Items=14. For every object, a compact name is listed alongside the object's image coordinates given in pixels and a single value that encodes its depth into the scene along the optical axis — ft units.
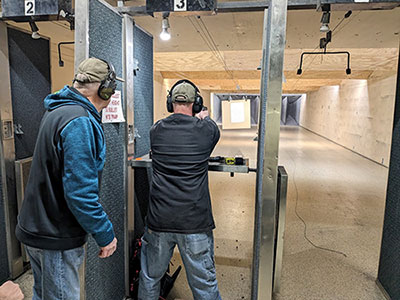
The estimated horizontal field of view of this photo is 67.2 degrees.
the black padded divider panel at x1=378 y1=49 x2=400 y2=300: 6.23
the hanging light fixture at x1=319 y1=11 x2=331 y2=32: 5.21
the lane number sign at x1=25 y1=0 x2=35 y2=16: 5.16
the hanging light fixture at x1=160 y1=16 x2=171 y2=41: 5.46
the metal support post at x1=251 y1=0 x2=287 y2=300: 4.75
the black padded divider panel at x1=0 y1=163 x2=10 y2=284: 6.90
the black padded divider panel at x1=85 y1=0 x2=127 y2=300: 4.75
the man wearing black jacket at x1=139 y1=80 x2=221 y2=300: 4.90
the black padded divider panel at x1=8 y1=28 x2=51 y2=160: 7.06
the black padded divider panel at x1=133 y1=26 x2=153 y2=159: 6.44
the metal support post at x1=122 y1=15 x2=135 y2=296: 5.69
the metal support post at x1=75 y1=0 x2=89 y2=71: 4.31
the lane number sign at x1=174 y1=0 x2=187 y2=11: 4.96
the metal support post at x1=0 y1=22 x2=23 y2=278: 6.67
